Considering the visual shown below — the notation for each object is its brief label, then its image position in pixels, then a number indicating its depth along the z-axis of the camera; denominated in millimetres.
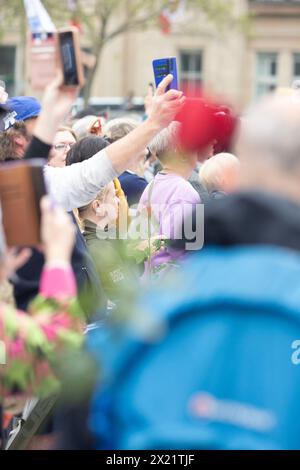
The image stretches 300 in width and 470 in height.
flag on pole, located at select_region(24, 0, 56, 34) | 7027
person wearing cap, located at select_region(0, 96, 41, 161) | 9422
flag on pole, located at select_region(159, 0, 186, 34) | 61016
